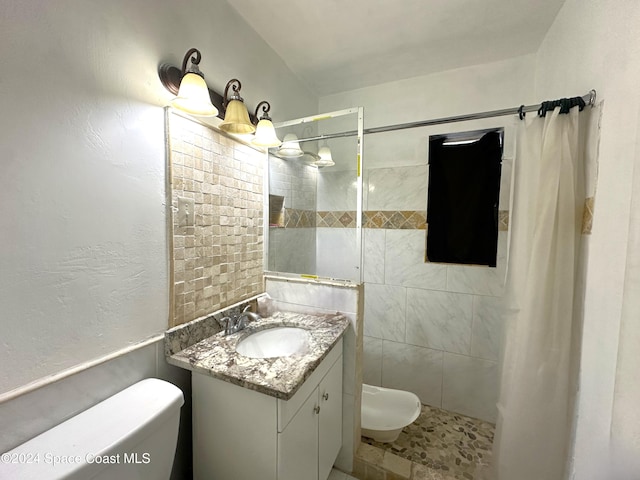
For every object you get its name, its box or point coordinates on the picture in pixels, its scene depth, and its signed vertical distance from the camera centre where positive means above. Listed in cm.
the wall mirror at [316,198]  138 +19
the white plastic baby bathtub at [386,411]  152 -124
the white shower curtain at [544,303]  101 -30
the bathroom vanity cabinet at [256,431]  81 -73
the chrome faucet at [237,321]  116 -46
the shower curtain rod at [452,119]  97 +56
